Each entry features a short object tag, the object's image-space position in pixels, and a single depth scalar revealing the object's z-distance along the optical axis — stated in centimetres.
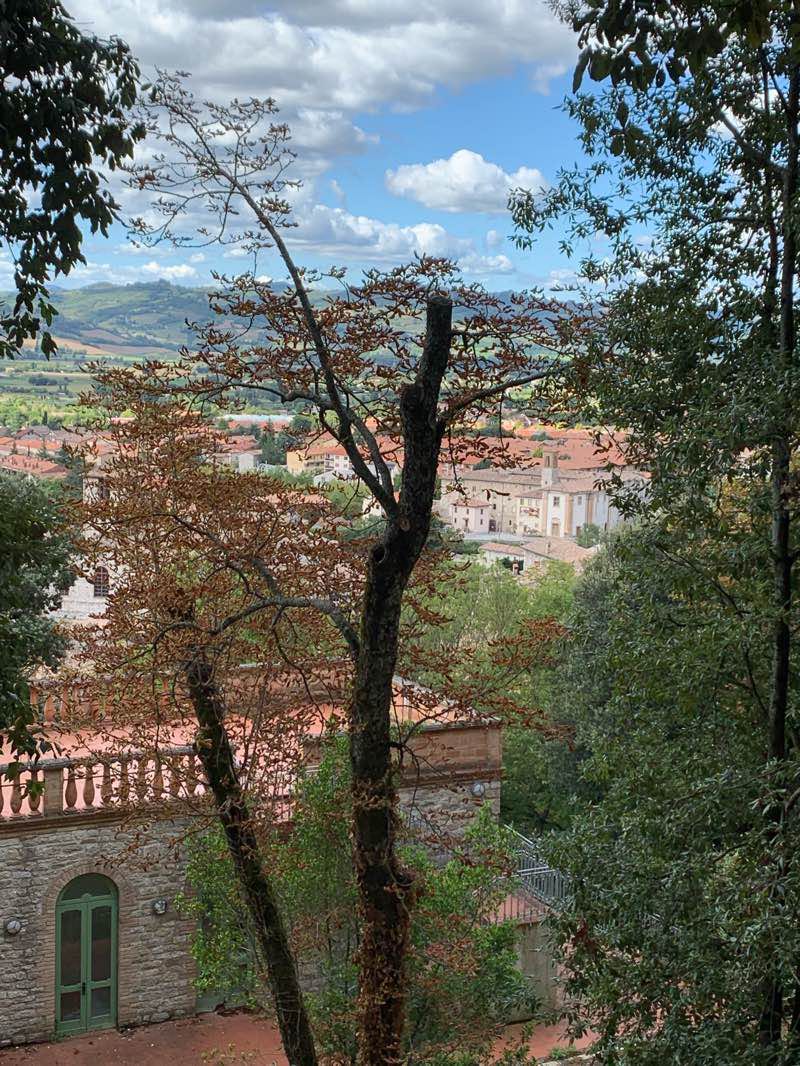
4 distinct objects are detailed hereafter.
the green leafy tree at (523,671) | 966
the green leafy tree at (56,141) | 632
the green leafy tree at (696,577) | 674
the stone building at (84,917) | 1345
